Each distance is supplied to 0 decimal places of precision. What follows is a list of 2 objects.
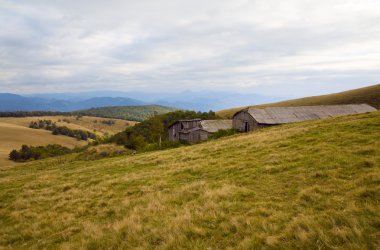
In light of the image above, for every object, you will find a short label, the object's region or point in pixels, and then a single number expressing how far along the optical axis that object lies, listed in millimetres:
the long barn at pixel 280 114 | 48438
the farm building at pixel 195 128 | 57141
